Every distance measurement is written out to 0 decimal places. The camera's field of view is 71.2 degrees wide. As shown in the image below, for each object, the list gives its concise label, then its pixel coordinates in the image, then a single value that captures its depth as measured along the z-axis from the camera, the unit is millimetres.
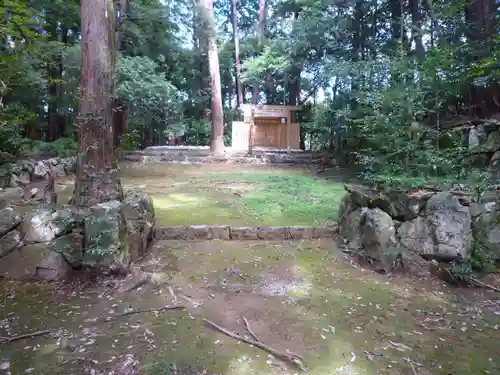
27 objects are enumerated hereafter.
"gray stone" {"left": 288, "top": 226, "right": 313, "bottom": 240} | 4285
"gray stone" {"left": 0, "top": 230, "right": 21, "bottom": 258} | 3139
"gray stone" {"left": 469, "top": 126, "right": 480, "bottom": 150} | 5636
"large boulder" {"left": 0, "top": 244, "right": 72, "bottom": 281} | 3059
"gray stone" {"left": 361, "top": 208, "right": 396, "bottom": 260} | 3578
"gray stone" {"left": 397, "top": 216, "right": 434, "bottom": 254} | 3519
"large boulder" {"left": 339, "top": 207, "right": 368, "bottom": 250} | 3881
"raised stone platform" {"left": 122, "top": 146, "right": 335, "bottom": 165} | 11836
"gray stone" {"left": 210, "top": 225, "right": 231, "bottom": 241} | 4195
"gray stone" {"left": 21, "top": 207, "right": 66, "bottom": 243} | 3184
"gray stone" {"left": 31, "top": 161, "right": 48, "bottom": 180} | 7270
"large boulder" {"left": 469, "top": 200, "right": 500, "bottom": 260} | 3434
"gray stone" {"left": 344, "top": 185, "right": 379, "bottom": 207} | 3999
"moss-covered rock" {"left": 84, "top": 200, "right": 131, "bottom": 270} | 3072
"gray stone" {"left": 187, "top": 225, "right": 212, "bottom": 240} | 4172
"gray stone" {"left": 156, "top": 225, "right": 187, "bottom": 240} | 4151
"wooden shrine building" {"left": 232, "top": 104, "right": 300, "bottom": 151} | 15164
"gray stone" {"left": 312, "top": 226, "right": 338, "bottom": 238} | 4312
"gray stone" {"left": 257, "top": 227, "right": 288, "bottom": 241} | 4246
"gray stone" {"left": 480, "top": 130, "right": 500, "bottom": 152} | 5398
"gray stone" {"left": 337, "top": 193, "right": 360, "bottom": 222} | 4184
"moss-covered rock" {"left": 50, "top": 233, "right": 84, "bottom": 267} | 3113
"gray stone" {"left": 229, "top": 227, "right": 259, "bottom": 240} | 4216
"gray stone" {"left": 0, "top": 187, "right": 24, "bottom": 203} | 4039
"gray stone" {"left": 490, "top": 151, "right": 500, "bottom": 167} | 5069
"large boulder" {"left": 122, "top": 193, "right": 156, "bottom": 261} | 3525
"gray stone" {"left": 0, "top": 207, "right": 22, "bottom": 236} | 3202
